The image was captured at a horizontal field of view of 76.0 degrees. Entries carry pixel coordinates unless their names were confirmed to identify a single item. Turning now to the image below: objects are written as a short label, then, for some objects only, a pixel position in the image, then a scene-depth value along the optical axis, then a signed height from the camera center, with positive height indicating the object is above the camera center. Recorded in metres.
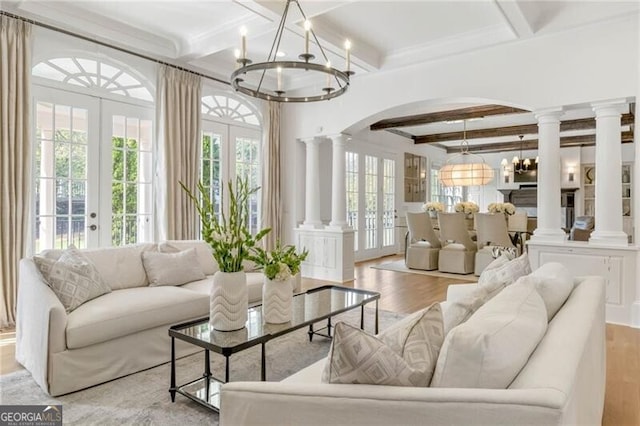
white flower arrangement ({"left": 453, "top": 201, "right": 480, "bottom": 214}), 7.82 +0.05
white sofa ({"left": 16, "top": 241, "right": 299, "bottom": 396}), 2.51 -0.77
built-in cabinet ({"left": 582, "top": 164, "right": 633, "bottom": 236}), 9.79 +0.44
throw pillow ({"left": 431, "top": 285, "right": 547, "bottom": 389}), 1.15 -0.41
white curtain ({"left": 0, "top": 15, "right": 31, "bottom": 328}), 3.77 +0.54
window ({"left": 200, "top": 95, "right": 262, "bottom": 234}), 5.84 +0.96
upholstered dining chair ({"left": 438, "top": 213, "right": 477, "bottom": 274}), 6.90 -0.63
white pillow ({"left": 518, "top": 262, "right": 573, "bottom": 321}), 1.84 -0.36
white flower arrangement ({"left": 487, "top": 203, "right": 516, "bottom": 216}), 7.23 +0.05
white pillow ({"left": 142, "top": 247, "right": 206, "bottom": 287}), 3.56 -0.51
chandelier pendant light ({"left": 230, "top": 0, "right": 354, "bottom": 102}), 2.80 +1.01
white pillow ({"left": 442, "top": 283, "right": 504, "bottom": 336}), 1.60 -0.39
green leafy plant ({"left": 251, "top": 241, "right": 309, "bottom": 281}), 2.65 -0.34
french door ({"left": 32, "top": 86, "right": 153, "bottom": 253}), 4.23 +0.45
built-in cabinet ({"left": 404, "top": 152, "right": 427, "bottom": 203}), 10.32 +0.86
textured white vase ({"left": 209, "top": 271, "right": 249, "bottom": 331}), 2.44 -0.55
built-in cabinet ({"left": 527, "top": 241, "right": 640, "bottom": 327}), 4.07 -0.60
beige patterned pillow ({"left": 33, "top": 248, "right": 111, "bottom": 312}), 2.79 -0.47
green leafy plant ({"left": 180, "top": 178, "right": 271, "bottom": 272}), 2.42 -0.18
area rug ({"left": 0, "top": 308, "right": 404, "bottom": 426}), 2.26 -1.13
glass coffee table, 2.27 -0.72
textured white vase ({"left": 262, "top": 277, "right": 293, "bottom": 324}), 2.62 -0.59
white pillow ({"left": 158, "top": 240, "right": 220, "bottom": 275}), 4.03 -0.41
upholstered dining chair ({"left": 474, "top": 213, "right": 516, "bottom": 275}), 6.47 -0.40
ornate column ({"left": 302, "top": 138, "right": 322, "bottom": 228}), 6.62 +0.44
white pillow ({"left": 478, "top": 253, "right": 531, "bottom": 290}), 2.26 -0.35
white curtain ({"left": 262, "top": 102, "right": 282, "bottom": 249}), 6.57 +0.47
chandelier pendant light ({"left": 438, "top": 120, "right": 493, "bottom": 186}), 7.67 +0.69
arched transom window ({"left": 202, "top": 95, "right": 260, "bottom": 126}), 5.88 +1.53
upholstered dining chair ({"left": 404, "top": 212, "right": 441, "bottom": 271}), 7.25 -0.56
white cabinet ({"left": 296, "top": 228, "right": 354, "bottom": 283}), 6.28 -0.66
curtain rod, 3.90 +1.86
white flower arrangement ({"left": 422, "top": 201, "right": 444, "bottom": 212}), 8.32 +0.08
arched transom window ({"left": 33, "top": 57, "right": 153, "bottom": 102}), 4.27 +1.51
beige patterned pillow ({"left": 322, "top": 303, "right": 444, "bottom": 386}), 1.21 -0.45
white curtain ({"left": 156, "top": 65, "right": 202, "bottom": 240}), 5.06 +0.77
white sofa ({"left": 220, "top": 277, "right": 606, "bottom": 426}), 1.01 -0.52
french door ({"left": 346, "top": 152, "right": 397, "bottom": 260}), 8.54 +0.18
